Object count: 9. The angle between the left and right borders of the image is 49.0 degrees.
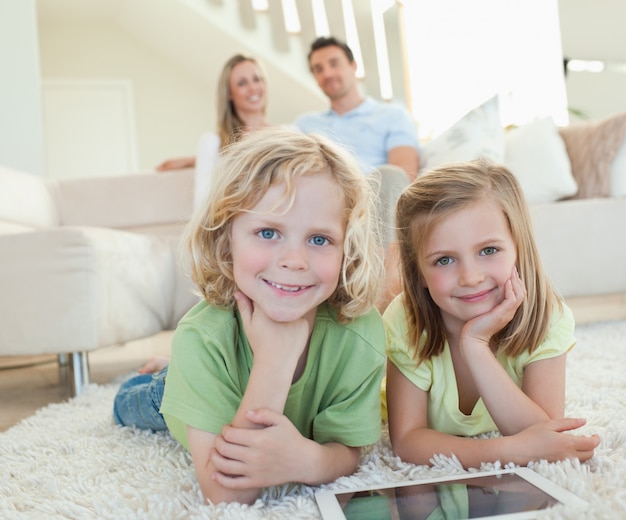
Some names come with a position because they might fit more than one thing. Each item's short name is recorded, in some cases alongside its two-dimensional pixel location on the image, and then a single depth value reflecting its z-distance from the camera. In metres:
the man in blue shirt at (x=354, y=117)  2.54
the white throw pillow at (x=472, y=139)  2.41
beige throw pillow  2.37
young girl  0.88
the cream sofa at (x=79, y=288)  1.53
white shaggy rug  0.72
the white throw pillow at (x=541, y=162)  2.39
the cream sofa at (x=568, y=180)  2.31
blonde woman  2.63
